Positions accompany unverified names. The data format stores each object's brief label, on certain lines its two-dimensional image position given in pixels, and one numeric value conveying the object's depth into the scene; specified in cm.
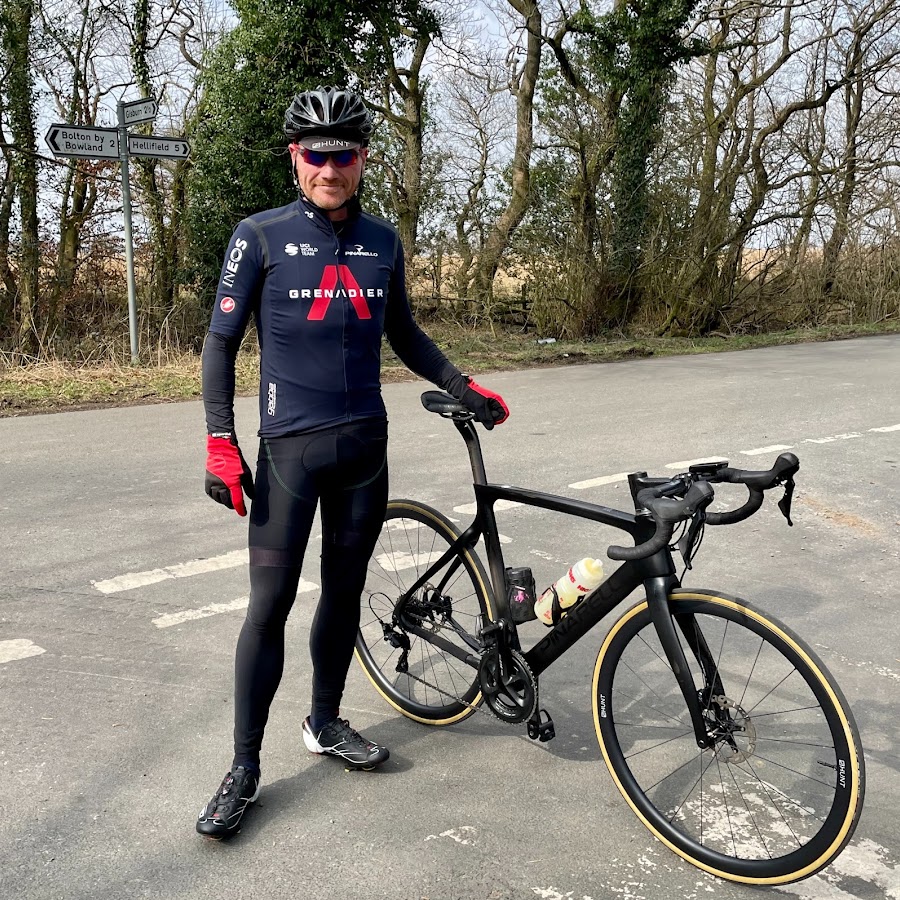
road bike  262
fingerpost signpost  1103
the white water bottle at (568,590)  297
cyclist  295
